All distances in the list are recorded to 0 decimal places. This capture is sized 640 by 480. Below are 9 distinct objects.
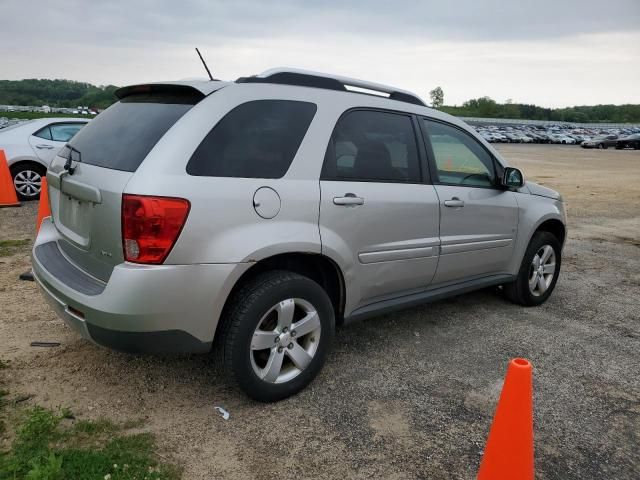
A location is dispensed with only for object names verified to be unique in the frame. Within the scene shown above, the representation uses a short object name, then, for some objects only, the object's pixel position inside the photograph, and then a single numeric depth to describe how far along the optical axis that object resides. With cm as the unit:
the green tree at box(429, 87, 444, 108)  16850
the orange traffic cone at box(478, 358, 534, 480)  213
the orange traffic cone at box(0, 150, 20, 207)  880
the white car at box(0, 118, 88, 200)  920
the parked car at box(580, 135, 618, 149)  4828
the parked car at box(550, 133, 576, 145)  6006
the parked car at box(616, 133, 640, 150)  4625
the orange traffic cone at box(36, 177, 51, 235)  479
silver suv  259
